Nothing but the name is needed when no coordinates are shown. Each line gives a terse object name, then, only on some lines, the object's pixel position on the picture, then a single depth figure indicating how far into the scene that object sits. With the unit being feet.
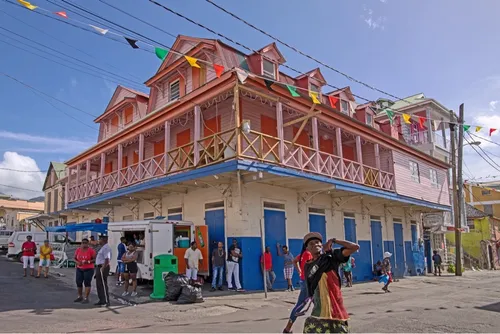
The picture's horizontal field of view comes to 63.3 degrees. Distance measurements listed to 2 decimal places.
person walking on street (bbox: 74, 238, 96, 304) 33.58
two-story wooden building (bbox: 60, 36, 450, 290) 44.52
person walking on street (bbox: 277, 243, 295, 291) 45.73
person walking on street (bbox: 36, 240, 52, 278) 48.49
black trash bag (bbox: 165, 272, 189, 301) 35.37
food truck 41.91
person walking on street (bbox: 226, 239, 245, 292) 43.01
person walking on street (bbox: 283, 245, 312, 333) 20.03
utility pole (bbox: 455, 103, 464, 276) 75.91
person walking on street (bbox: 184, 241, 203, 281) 41.39
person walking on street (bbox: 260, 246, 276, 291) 44.01
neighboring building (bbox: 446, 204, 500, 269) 106.32
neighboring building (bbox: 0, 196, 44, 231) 169.07
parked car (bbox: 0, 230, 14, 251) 98.63
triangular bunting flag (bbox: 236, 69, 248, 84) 39.88
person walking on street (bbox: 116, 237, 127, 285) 44.66
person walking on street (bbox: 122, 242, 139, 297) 36.88
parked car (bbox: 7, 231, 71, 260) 74.69
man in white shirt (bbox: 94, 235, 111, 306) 32.94
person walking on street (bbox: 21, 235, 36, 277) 50.21
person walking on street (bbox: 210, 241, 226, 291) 43.09
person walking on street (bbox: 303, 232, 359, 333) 12.12
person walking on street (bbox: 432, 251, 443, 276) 79.00
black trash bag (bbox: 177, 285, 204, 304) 34.65
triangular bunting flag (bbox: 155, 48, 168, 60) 31.40
